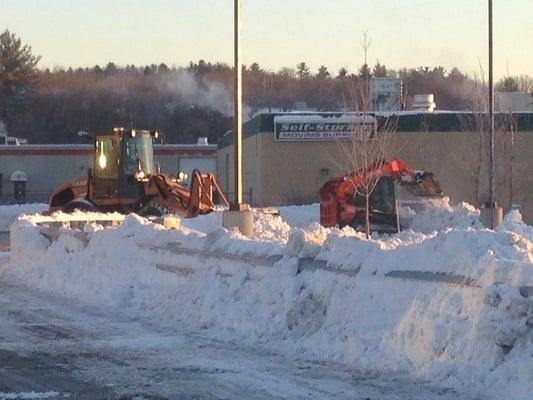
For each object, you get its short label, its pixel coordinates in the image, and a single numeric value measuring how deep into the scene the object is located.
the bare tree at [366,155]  28.23
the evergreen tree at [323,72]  146.02
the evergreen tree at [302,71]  154.62
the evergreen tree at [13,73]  117.00
